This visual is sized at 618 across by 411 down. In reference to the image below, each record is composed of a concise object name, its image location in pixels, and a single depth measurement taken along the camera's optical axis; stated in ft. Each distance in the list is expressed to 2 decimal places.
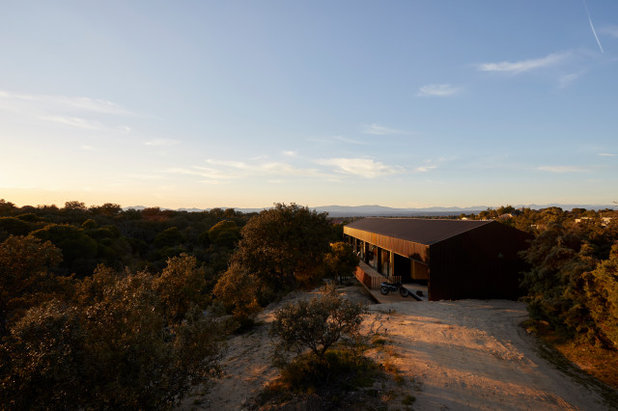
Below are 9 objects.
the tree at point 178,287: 44.70
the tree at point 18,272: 40.63
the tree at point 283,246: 79.56
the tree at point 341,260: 84.12
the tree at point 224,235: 134.41
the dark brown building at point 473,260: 59.47
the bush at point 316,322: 28.99
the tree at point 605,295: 31.45
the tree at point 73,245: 83.58
